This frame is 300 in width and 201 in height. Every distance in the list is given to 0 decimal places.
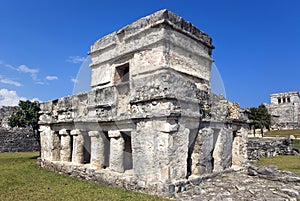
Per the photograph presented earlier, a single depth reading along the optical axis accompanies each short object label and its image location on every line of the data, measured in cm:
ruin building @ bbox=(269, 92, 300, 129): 4765
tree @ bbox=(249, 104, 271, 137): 3219
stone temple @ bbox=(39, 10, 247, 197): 589
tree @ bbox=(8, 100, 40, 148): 1507
